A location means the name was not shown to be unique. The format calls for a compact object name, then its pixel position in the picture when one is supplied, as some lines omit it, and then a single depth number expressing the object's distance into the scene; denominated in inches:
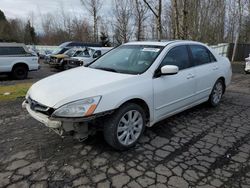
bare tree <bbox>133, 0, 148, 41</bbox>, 726.9
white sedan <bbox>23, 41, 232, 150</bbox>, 96.4
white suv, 349.5
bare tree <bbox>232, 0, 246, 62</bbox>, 739.0
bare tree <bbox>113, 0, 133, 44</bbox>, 847.5
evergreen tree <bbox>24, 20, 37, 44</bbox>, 1491.3
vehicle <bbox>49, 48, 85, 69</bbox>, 476.3
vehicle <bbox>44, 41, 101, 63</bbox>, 719.0
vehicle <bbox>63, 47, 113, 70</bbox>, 411.2
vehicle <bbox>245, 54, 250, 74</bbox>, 373.8
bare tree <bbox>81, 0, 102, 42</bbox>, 1053.9
